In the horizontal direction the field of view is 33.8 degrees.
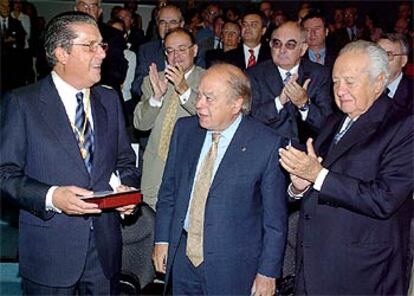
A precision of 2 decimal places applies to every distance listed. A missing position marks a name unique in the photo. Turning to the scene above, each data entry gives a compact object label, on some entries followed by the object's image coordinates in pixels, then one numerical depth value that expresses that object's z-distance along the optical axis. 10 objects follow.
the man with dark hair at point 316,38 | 5.41
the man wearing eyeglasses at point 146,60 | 4.53
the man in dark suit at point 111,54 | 4.70
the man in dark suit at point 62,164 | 2.67
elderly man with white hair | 2.66
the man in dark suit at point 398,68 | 4.61
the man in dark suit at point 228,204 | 2.84
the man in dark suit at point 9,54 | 9.29
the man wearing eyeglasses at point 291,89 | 3.99
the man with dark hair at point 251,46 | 5.33
